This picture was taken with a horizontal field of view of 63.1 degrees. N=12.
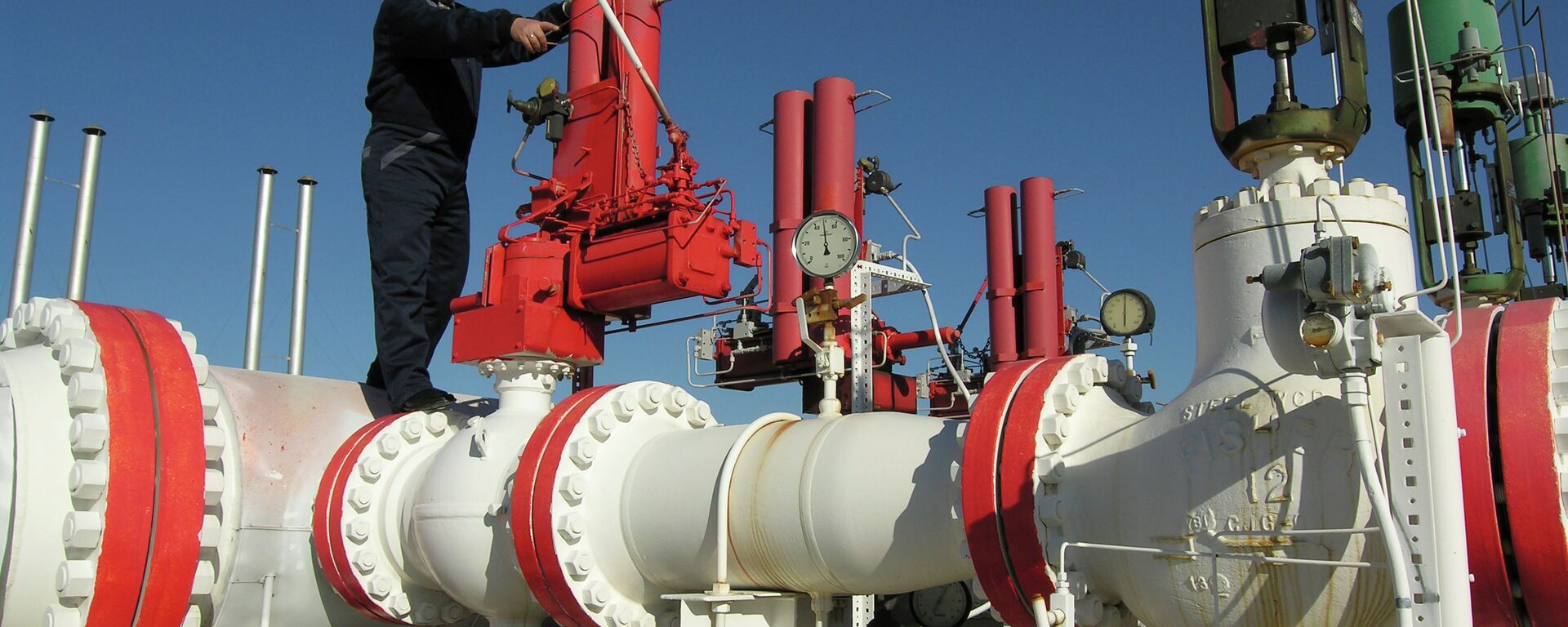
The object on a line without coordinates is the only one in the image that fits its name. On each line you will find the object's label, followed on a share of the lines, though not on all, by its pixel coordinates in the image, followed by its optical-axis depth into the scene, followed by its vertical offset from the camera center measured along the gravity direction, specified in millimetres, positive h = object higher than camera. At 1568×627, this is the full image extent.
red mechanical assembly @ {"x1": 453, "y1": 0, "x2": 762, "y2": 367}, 6301 +1164
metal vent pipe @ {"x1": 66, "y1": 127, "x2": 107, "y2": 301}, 8148 +1854
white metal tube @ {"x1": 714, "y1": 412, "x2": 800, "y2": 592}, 4711 -125
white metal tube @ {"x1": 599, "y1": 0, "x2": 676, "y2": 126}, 6777 +2441
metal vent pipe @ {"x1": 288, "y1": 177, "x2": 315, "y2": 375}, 8773 +1520
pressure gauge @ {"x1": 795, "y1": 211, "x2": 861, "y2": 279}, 5469 +1032
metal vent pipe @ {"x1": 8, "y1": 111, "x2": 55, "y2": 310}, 8023 +1920
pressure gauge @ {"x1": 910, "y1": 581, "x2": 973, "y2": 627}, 6293 -589
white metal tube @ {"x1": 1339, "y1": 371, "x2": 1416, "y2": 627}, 2703 -11
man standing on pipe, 6465 +1730
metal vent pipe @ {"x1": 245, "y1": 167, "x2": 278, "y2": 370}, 8969 +1813
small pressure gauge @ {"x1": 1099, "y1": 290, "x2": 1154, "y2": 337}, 8414 +1143
